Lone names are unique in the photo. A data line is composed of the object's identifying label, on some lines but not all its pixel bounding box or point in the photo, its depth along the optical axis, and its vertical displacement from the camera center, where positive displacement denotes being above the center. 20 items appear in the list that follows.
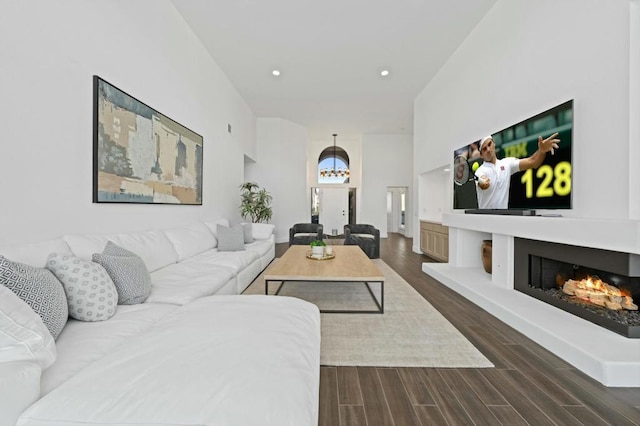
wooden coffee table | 2.68 -0.61
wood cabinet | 5.30 -0.58
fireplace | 2.05 -0.62
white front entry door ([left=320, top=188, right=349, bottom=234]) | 12.04 +0.14
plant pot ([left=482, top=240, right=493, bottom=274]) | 3.78 -0.57
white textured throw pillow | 1.54 -0.43
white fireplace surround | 1.75 -0.87
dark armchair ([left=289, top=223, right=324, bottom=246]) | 6.17 -0.52
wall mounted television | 2.55 +0.46
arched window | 11.73 +1.98
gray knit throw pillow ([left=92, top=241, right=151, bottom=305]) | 1.84 -0.44
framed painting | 2.49 +0.63
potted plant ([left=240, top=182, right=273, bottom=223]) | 6.58 +0.11
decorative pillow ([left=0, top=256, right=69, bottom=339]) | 1.23 -0.37
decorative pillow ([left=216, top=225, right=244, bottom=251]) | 4.07 -0.41
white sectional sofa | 0.82 -0.56
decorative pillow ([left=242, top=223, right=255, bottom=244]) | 5.00 -0.39
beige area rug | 2.00 -1.04
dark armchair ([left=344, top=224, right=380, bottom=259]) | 5.86 -0.62
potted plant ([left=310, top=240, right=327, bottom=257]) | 3.53 -0.48
